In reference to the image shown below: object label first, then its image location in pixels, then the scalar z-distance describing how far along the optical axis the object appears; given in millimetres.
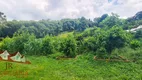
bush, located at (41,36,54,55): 13265
